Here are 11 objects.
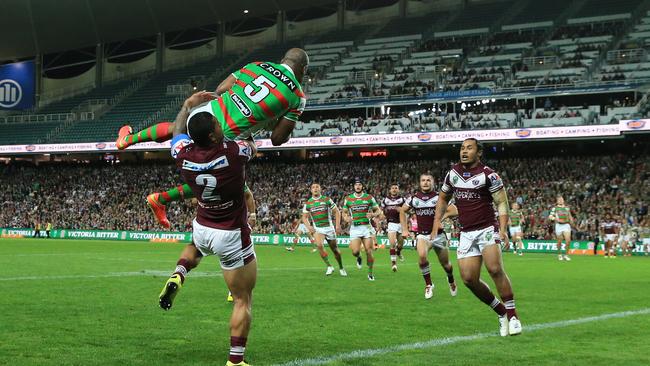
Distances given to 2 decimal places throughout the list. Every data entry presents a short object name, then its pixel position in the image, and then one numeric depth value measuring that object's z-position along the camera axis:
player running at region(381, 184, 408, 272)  22.08
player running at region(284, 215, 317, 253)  37.58
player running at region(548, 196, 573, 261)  30.36
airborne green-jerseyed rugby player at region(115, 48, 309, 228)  8.37
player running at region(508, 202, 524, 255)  33.41
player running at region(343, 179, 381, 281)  20.54
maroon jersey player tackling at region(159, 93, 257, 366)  6.80
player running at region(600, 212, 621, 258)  32.50
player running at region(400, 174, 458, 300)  15.70
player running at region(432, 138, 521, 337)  10.26
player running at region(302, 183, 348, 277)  20.56
